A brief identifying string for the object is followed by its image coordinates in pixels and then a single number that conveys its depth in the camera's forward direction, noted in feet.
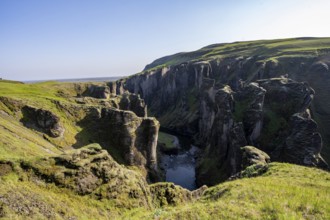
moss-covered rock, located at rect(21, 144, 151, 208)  86.17
